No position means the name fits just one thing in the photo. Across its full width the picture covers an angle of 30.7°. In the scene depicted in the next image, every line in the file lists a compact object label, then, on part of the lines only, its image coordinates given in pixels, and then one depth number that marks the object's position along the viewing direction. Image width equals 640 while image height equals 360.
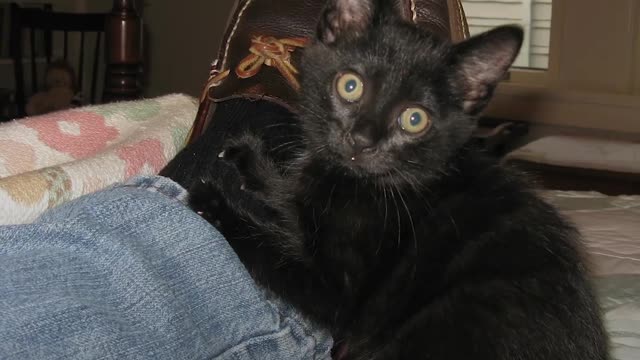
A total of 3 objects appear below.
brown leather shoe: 0.58
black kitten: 0.46
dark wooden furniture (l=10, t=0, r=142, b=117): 0.71
